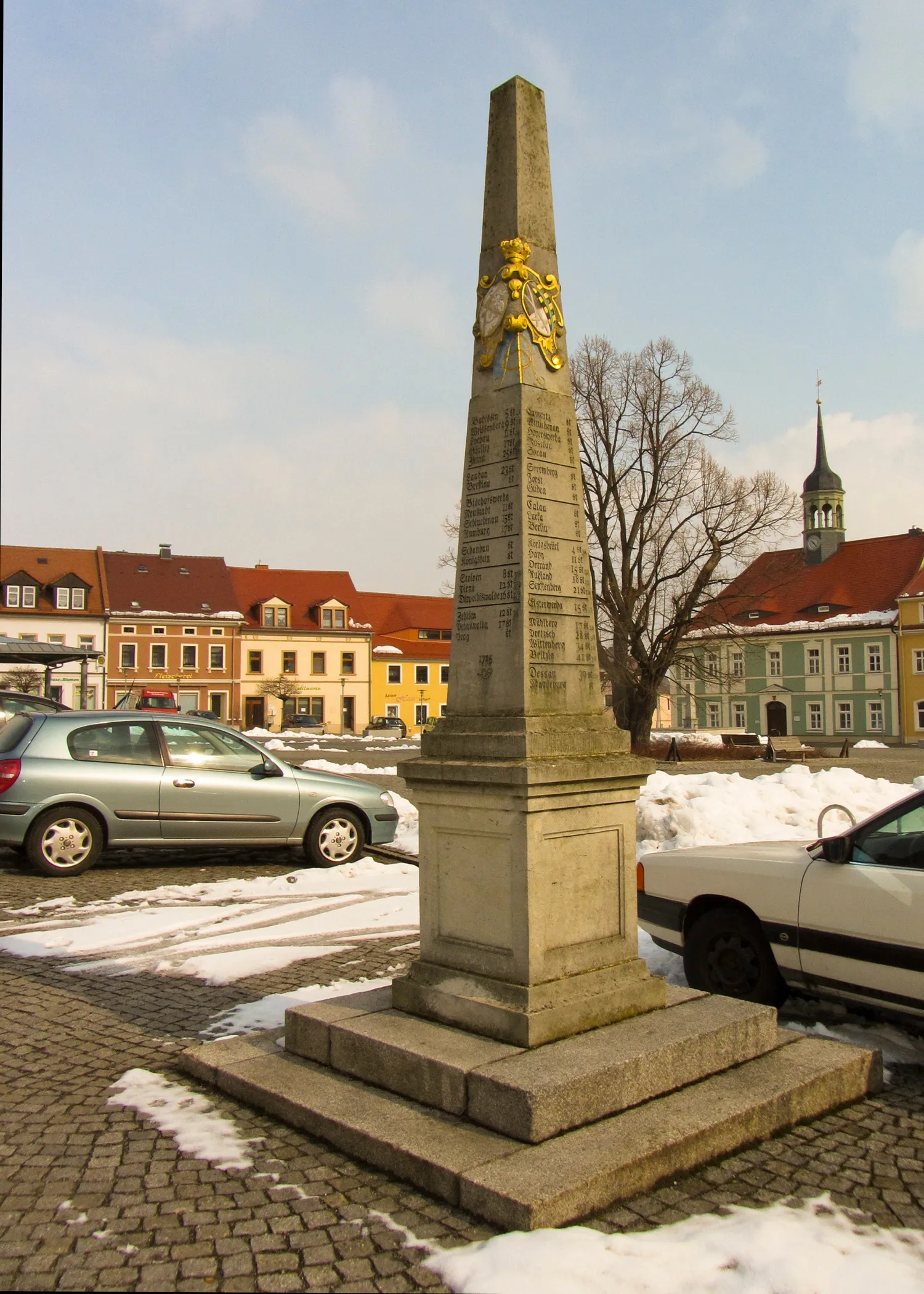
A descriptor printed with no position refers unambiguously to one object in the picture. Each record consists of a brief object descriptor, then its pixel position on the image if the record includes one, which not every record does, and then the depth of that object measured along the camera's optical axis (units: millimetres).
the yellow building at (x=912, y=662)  61344
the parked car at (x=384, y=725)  65375
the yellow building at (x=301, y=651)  70250
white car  5086
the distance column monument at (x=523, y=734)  4441
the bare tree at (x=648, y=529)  34281
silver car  9872
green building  63406
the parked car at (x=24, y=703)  17656
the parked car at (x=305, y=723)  66938
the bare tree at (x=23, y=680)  47531
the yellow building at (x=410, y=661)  74750
